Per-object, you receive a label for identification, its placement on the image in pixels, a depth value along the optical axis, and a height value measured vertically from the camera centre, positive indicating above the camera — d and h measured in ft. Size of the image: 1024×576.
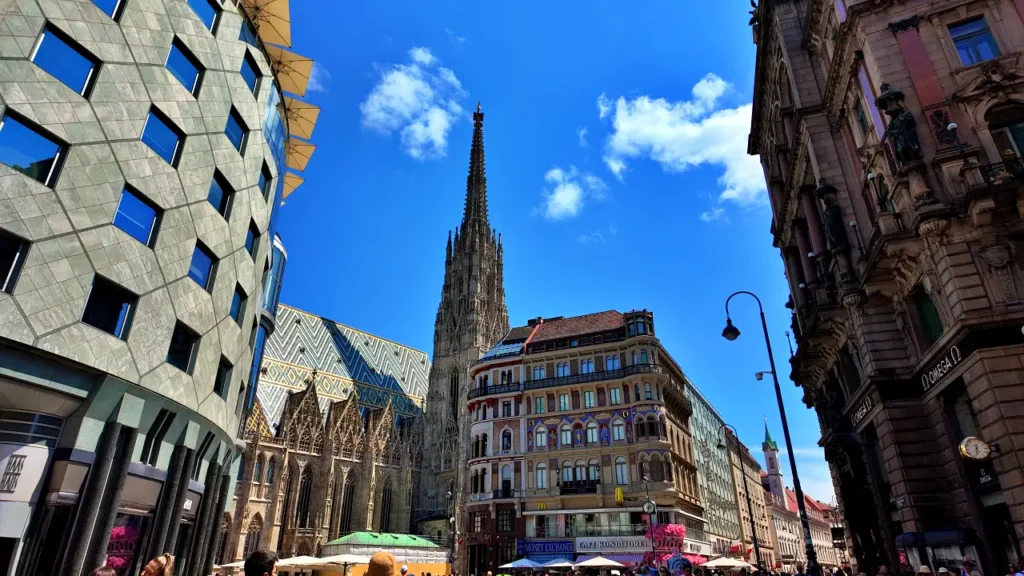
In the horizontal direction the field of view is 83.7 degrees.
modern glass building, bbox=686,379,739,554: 168.76 +20.75
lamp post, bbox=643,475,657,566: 97.09 +6.10
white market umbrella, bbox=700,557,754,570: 97.91 -2.48
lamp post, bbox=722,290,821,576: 52.44 +8.73
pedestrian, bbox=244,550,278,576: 16.38 -0.41
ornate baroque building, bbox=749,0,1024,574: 43.96 +23.69
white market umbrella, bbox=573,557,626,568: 86.99 -2.10
